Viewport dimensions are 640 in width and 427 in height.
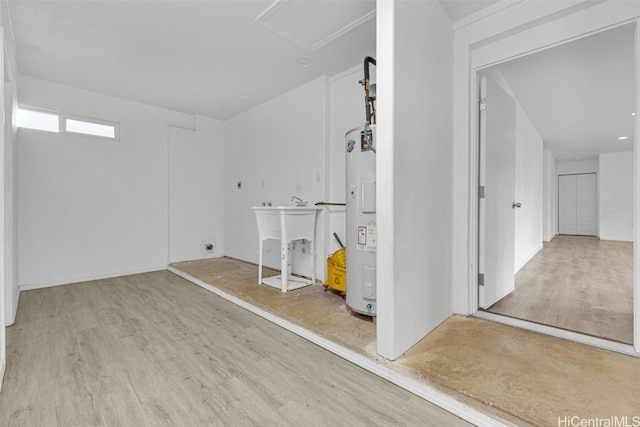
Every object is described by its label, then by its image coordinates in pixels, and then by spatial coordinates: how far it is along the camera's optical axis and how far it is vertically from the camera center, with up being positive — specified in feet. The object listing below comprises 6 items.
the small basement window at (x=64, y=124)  10.85 +3.63
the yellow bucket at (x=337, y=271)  8.71 -1.95
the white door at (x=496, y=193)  7.68 +0.47
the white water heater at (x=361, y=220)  7.06 -0.26
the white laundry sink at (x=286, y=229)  9.62 -0.68
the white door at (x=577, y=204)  29.09 +0.50
